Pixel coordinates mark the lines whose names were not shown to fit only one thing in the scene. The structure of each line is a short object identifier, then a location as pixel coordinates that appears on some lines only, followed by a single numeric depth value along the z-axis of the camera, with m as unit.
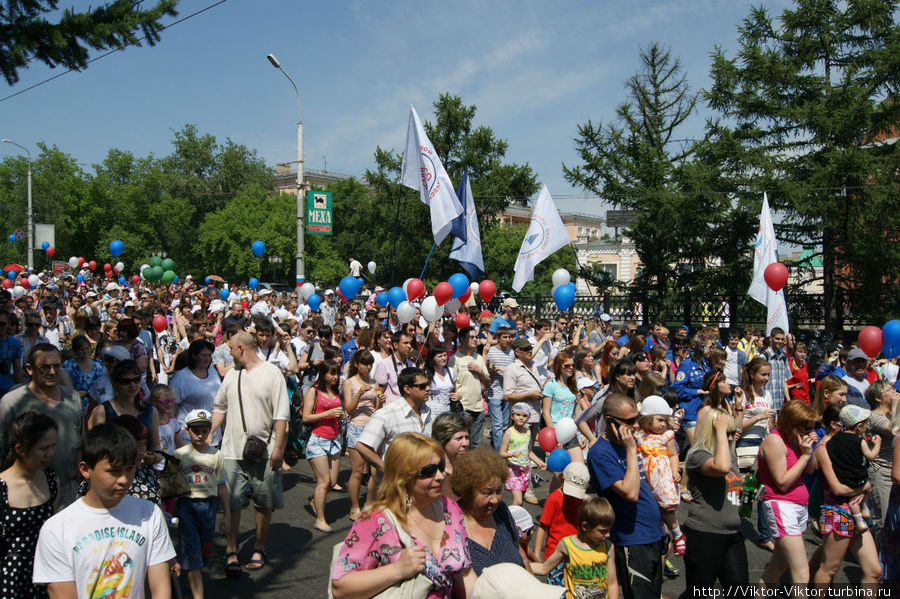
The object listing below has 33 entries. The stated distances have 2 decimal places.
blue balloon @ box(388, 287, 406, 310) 13.02
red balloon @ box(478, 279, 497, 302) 14.24
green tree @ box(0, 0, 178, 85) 5.20
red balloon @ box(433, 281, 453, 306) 9.95
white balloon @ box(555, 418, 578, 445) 5.60
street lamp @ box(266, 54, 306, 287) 19.31
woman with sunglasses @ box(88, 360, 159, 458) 4.24
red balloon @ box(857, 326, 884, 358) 9.27
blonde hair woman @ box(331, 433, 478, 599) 2.44
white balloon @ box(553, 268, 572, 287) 12.84
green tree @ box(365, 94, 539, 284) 36.03
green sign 18.83
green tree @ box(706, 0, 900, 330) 17.19
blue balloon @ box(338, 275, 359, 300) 14.10
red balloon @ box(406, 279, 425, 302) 11.46
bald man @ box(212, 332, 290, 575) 5.08
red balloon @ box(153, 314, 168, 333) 11.23
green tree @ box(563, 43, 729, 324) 19.50
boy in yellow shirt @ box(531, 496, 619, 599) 3.45
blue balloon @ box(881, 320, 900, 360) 9.68
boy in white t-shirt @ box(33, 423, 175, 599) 2.55
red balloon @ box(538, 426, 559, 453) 5.69
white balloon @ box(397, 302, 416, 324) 10.06
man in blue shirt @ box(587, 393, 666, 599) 3.75
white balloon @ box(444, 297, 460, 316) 10.76
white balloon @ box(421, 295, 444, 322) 9.96
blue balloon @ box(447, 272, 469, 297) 11.21
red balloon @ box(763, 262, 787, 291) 11.36
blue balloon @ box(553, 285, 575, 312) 11.98
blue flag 11.34
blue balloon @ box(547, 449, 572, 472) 4.71
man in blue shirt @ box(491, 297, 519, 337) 11.52
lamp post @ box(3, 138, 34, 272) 32.69
